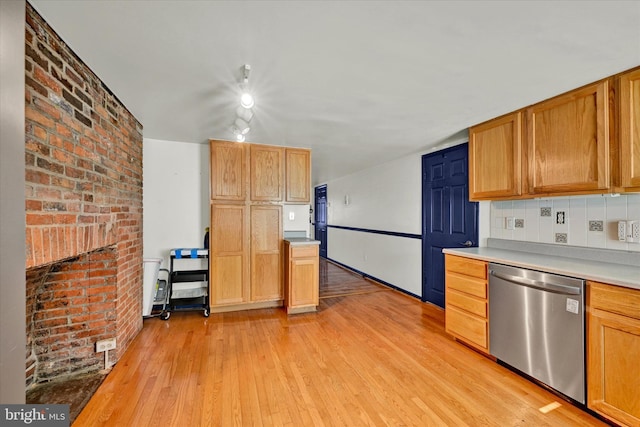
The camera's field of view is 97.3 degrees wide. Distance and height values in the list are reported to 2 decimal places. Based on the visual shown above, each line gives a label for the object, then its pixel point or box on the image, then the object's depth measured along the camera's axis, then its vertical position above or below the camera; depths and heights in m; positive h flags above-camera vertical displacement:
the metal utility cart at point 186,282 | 3.37 -0.87
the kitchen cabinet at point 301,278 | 3.58 -0.83
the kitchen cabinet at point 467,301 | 2.52 -0.84
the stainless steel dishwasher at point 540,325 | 1.88 -0.84
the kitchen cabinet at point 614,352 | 1.61 -0.84
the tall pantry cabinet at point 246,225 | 3.51 -0.13
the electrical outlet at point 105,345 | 2.27 -1.05
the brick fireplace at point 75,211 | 1.40 +0.03
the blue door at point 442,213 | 3.43 +0.00
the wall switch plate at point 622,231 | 2.07 -0.14
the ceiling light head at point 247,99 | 2.04 +0.84
